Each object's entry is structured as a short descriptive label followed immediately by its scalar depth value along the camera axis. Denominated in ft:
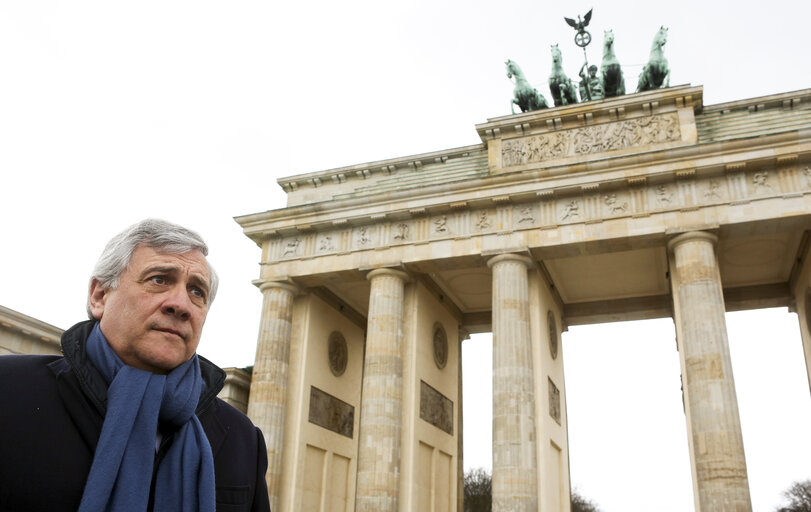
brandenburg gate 63.05
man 5.98
